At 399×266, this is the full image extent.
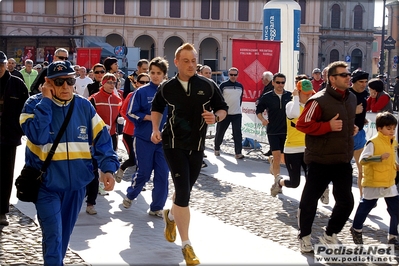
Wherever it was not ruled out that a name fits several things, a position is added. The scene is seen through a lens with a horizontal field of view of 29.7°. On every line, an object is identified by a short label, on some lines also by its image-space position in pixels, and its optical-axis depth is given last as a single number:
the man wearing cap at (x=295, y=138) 8.90
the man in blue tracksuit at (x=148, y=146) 8.52
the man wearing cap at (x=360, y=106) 8.81
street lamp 36.17
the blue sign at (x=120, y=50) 34.59
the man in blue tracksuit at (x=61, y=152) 5.12
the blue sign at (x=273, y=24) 18.06
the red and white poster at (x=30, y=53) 38.41
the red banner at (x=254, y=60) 16.19
